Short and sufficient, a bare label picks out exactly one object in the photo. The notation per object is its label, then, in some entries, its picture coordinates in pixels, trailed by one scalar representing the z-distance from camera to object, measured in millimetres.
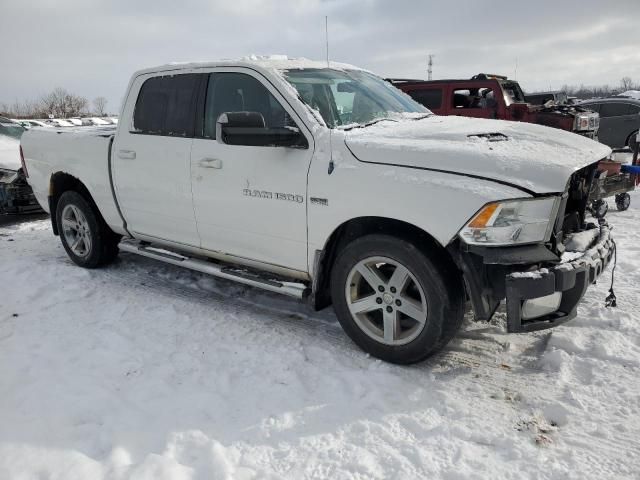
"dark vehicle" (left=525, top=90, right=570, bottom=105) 15352
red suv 9211
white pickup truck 2701
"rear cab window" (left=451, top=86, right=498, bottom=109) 9945
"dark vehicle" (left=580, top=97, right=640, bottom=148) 12688
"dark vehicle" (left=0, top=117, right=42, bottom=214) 7340
